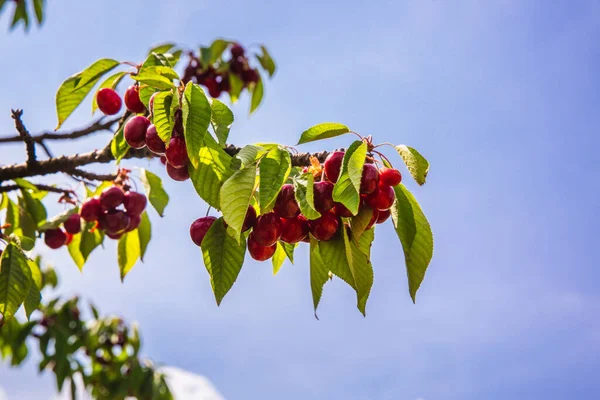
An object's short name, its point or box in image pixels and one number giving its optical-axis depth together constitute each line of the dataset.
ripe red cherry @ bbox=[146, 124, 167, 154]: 1.49
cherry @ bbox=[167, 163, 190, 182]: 1.52
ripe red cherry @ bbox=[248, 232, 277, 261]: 1.44
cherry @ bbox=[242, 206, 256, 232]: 1.39
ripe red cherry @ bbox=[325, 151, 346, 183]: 1.38
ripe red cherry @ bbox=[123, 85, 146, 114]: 1.78
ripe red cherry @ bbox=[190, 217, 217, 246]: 1.47
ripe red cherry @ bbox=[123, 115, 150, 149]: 1.58
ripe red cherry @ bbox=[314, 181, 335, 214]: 1.32
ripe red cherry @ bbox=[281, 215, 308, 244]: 1.39
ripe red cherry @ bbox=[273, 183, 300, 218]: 1.34
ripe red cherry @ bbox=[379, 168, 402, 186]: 1.36
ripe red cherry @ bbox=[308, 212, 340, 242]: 1.35
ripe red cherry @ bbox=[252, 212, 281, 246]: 1.35
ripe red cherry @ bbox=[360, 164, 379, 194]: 1.32
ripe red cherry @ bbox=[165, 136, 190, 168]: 1.44
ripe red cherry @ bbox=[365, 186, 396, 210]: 1.34
